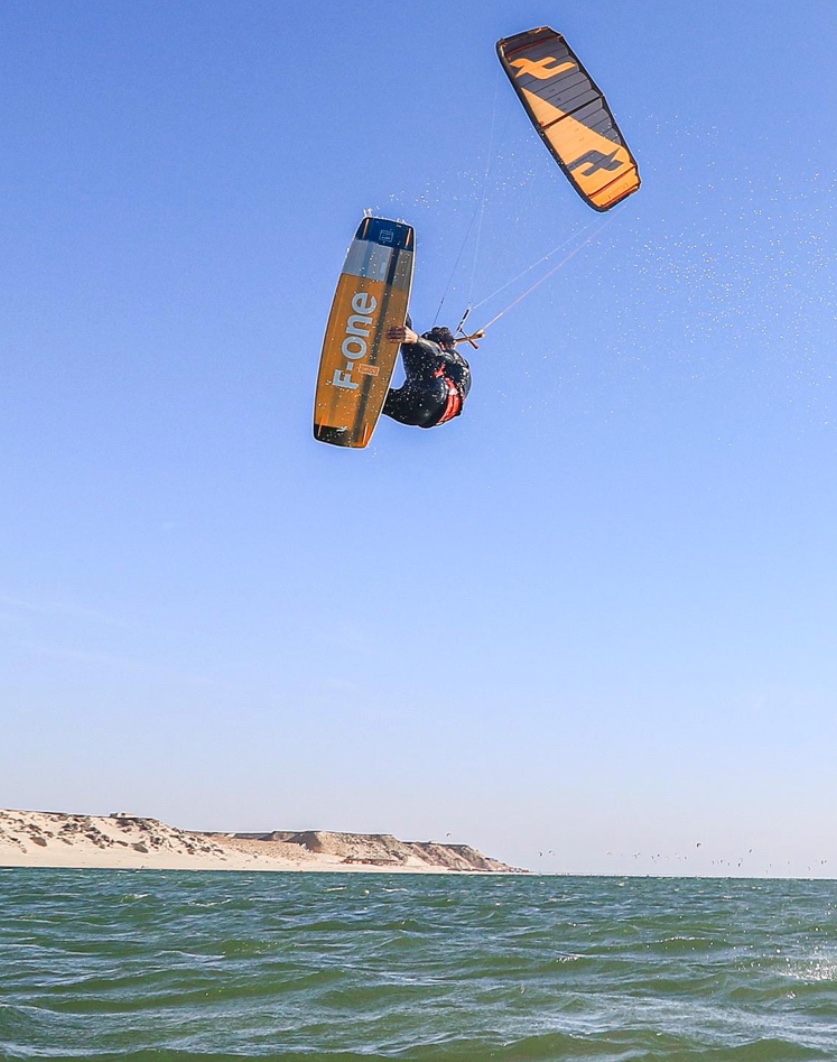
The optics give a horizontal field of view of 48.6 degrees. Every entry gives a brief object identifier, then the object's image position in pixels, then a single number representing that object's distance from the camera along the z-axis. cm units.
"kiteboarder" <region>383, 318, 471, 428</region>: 985
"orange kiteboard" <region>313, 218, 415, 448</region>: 967
